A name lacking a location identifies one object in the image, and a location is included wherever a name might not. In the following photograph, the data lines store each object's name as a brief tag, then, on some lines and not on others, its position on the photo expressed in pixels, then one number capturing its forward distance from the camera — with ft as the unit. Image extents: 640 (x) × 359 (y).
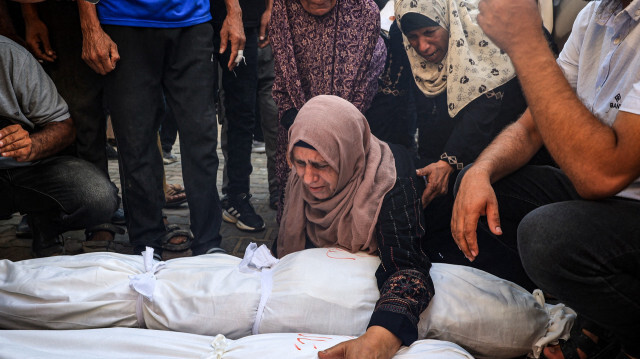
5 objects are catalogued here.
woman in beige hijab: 5.33
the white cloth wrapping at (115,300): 5.47
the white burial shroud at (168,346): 4.67
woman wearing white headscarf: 7.61
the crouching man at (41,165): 7.25
